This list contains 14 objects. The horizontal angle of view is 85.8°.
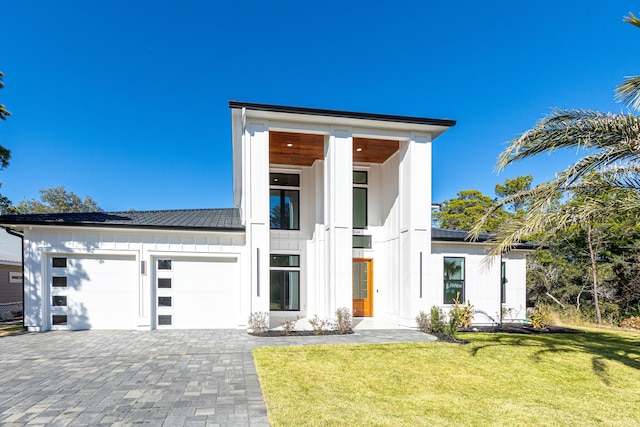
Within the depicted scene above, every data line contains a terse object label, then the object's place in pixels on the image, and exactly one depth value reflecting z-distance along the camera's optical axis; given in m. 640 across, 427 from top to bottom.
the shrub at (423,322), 10.02
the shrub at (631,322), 13.96
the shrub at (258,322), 9.44
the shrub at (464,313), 10.51
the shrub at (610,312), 14.90
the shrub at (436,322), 9.67
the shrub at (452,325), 9.12
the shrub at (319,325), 9.53
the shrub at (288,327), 9.42
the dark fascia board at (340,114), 9.67
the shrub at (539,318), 11.16
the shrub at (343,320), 9.70
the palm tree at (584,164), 5.69
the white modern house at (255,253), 9.70
